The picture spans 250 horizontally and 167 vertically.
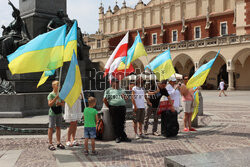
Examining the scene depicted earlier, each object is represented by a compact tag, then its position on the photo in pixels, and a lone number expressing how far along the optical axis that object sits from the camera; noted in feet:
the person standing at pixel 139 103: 20.36
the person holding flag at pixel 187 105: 23.38
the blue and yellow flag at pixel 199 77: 23.65
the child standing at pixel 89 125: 15.48
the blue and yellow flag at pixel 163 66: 23.84
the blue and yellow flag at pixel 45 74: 17.58
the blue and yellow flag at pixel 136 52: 22.72
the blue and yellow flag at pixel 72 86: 14.47
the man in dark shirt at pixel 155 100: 21.08
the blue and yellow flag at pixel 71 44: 15.99
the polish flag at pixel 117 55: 21.04
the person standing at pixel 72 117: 17.20
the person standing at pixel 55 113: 16.24
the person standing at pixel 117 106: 18.57
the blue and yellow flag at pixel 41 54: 14.62
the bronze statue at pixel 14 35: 29.84
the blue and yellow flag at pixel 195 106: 24.31
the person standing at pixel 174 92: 23.62
